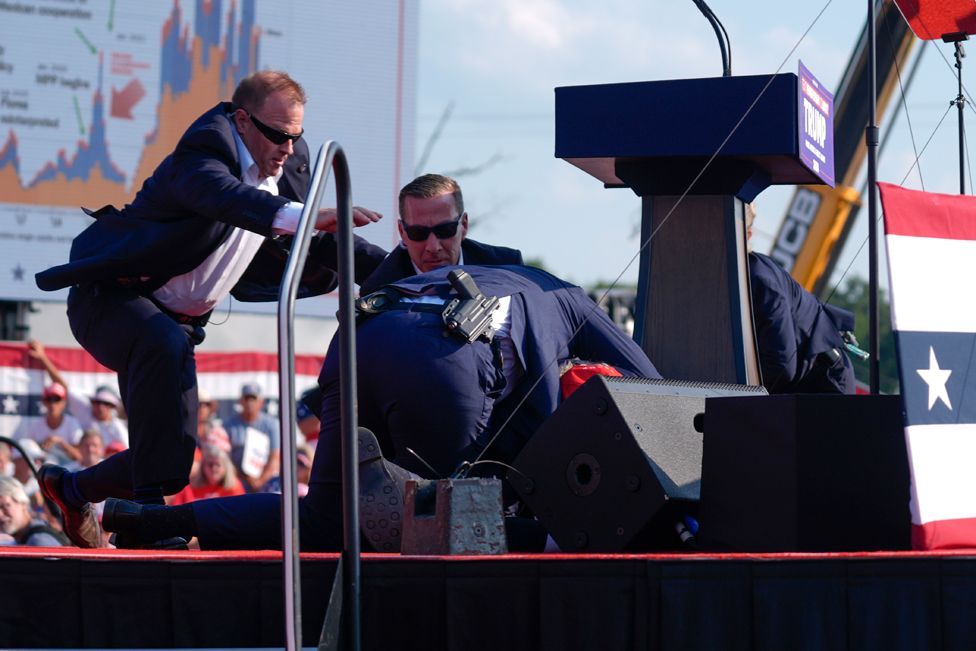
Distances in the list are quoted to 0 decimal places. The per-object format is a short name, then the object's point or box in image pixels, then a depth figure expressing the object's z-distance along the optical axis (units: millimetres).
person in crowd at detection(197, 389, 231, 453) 19953
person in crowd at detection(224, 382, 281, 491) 20109
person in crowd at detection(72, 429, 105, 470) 18344
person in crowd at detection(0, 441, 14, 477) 17316
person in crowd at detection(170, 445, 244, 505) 17609
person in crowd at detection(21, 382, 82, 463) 19609
